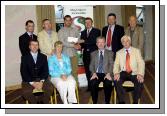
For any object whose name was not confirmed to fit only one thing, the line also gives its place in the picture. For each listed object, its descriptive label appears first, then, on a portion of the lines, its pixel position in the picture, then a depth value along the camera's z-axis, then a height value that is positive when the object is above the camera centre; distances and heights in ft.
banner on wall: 14.70 +3.12
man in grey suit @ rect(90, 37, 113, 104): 10.34 -0.70
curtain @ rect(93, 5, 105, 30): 17.29 +3.40
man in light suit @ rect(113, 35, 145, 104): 10.15 -0.64
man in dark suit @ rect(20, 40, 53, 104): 10.15 -0.88
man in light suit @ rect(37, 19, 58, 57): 11.06 +0.85
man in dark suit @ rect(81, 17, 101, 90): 11.79 +1.09
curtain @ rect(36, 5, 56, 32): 14.55 +3.14
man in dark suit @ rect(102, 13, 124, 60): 11.48 +1.17
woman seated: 10.12 -0.95
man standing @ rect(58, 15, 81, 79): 11.44 +0.97
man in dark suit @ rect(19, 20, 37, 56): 11.02 +0.90
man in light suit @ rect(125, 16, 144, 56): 11.25 +1.15
